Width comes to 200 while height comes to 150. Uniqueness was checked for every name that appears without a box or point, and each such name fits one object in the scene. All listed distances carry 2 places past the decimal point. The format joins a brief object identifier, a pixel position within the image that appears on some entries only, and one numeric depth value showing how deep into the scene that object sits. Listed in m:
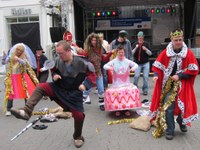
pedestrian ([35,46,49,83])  6.48
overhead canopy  11.75
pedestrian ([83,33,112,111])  5.31
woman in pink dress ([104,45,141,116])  4.75
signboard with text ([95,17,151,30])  14.49
